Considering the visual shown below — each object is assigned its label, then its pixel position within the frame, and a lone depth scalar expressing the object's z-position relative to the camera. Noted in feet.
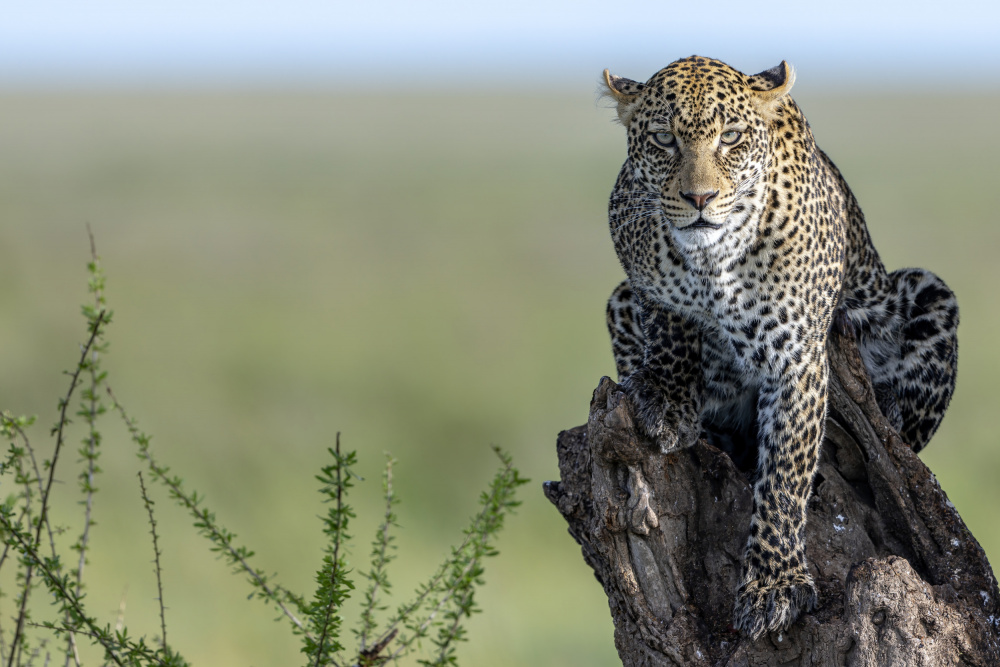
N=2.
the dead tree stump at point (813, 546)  39.55
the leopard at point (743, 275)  41.65
